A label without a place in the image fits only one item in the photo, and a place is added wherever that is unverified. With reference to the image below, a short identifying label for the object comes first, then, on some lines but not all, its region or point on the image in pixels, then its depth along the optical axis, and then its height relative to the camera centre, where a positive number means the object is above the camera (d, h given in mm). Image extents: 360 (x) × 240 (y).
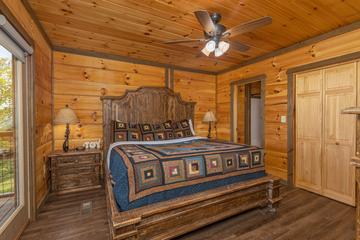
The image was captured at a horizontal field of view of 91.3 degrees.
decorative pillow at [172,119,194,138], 3391 -221
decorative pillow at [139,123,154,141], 3106 -251
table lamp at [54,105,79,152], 2707 +2
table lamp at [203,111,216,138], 4130 +19
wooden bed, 1366 -869
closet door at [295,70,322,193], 2725 -201
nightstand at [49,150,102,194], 2617 -807
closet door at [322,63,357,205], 2367 -228
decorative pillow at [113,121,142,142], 2984 -243
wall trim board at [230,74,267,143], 3543 +722
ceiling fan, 1738 +943
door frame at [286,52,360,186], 3016 -24
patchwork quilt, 1542 -530
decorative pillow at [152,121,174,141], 3207 -247
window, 1591 -93
